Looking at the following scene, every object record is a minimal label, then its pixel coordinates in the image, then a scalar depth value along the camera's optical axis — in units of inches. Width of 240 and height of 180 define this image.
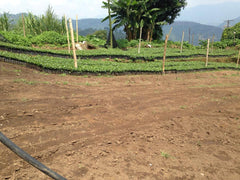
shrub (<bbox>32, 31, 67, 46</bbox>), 678.8
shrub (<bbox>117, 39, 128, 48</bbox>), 929.6
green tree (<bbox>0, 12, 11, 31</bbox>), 746.9
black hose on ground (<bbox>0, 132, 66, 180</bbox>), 52.5
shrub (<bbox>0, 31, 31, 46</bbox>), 590.6
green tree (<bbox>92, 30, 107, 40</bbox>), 1643.8
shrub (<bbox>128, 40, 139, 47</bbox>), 974.2
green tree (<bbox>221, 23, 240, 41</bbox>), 1193.6
